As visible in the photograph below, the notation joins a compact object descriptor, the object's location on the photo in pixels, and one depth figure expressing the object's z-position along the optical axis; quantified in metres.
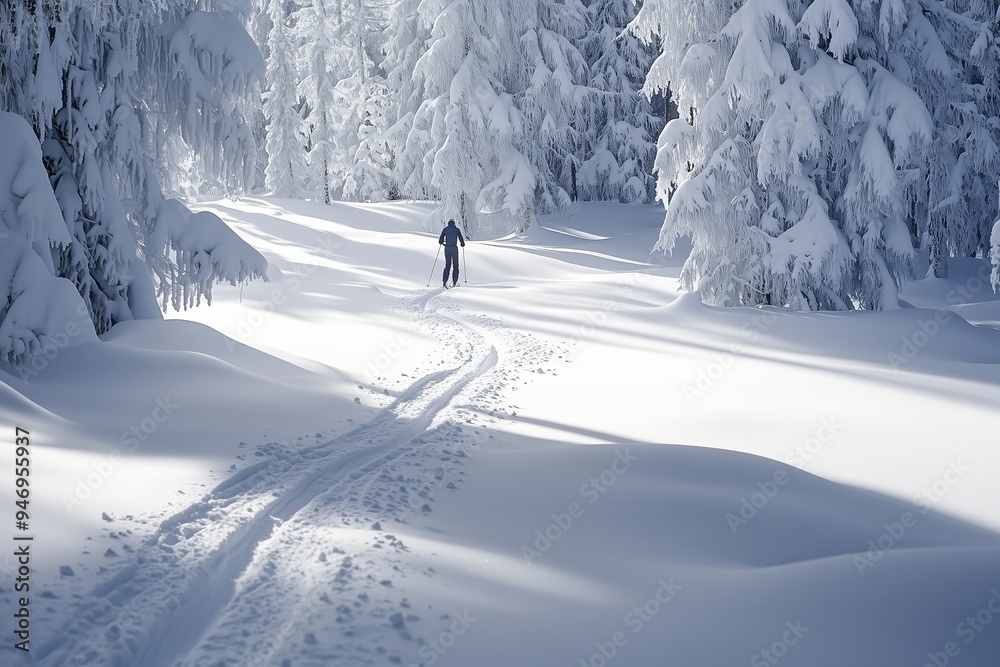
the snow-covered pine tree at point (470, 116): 24.20
